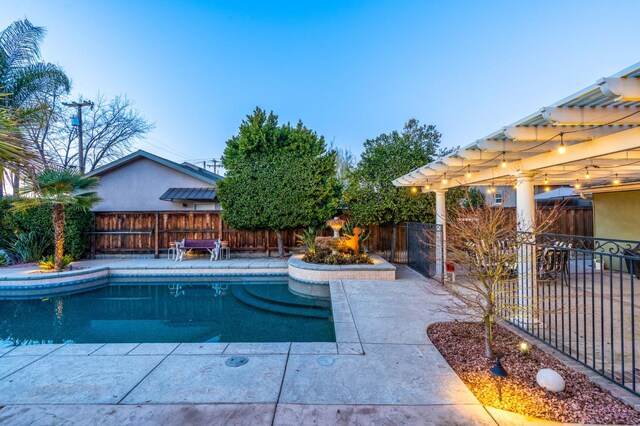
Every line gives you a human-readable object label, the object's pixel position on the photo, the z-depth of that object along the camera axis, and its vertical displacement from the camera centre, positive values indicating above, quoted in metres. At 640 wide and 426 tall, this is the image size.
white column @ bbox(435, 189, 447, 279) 7.54 -0.46
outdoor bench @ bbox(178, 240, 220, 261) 10.77 -1.01
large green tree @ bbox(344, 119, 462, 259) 9.57 +1.43
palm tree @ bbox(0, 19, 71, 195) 11.25 +6.17
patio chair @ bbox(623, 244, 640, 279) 7.49 -1.35
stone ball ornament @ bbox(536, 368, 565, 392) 2.84 -1.59
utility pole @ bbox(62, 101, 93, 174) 14.67 +5.63
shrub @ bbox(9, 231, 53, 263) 10.12 -0.93
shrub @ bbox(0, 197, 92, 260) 10.36 -0.19
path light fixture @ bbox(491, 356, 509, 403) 2.81 -1.52
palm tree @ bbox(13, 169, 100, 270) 8.32 +0.70
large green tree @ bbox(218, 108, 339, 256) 10.50 +1.44
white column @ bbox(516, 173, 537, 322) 4.59 -0.09
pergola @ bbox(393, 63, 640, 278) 2.86 +1.02
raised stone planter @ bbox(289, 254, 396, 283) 8.02 -1.48
